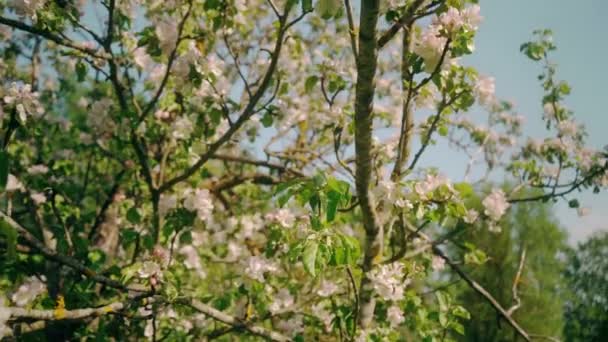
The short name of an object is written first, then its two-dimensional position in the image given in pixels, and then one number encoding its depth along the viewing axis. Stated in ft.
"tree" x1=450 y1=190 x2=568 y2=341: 65.51
